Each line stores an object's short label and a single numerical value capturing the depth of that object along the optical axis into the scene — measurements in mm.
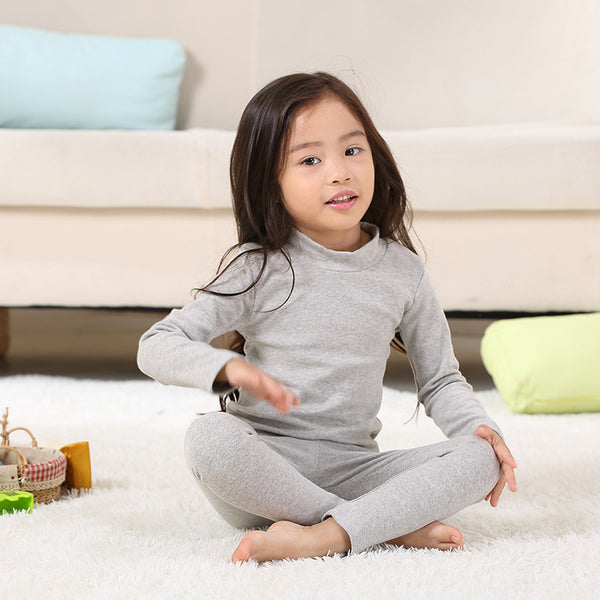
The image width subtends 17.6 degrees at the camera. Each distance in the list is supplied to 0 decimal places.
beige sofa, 2829
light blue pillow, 3500
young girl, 2048
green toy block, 2148
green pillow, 2699
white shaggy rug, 1931
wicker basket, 2184
